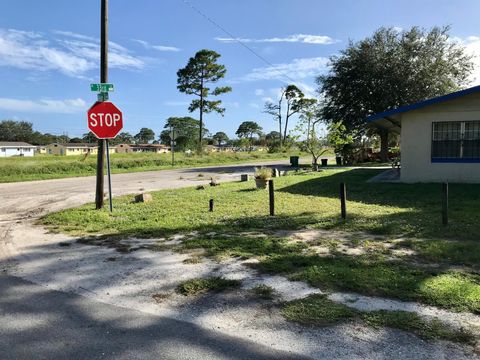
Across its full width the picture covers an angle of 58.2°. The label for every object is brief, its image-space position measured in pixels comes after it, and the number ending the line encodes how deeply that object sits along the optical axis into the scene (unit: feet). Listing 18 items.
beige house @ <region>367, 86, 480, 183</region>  49.29
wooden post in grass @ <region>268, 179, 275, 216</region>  31.45
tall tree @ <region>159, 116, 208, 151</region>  247.50
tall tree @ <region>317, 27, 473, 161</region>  104.06
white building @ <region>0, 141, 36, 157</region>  301.51
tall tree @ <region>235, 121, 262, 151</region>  493.36
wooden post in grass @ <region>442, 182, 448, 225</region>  26.40
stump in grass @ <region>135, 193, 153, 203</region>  41.32
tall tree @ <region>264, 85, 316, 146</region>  219.41
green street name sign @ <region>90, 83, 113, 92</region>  33.64
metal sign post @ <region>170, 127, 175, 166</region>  108.31
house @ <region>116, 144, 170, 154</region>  402.97
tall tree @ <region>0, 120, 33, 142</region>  412.46
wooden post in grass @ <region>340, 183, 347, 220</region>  28.99
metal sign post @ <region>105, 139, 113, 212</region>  34.07
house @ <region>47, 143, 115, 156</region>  365.20
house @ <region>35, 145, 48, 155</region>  385.74
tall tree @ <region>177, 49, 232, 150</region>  149.79
